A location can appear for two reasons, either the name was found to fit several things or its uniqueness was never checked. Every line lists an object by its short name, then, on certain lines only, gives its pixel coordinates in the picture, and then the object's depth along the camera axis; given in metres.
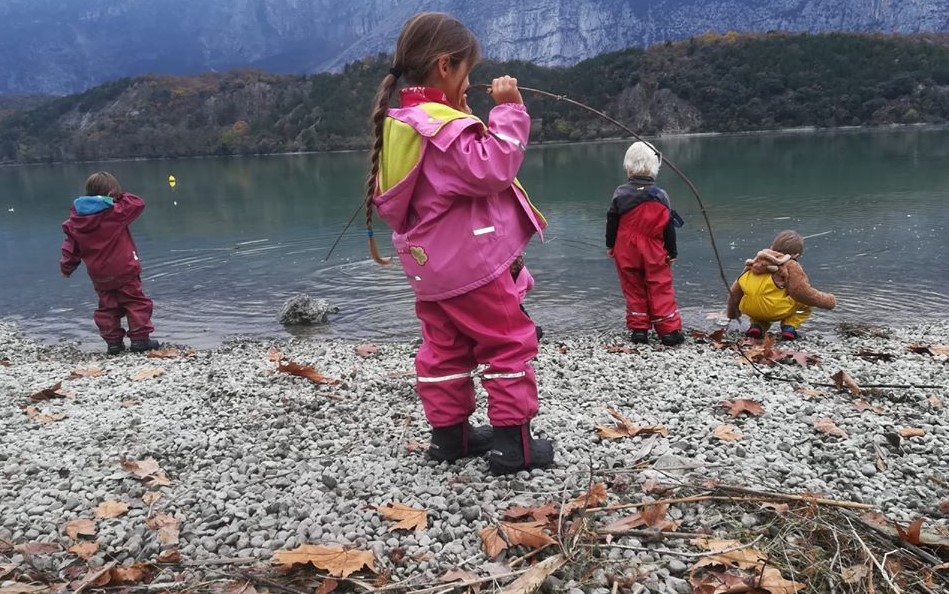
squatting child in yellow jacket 6.29
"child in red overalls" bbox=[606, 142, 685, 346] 6.26
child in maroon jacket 7.26
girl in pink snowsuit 2.81
